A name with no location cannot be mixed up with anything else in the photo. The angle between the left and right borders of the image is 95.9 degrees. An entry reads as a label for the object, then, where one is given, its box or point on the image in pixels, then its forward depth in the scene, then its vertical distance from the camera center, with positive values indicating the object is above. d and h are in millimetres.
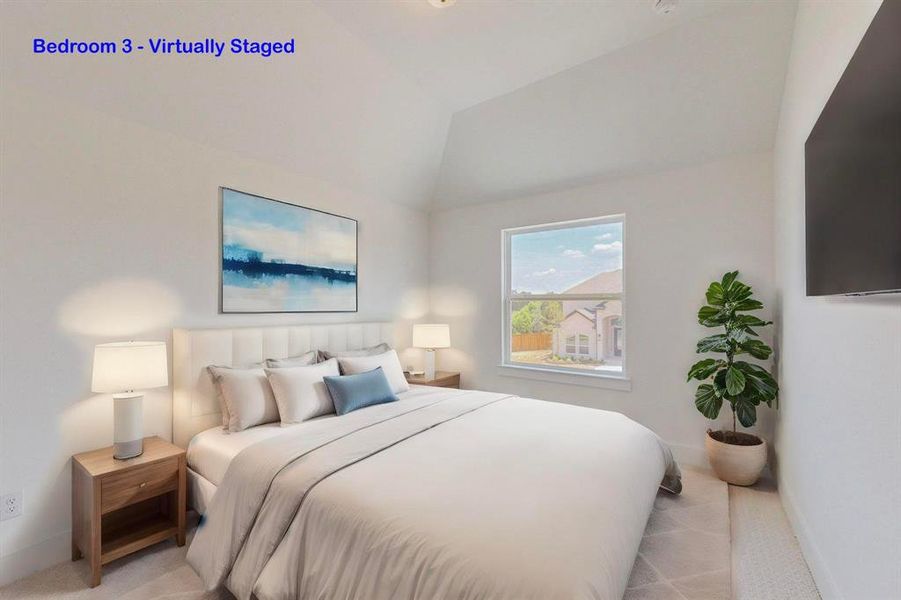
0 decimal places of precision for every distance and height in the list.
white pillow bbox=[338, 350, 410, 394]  3061 -465
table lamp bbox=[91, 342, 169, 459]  2062 -367
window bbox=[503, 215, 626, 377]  3787 +82
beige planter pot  2770 -1085
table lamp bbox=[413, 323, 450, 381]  4172 -343
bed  1251 -742
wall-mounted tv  954 +384
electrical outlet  1966 -970
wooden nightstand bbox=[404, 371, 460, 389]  4086 -756
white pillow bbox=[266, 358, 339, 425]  2525 -557
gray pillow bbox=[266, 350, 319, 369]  2799 -394
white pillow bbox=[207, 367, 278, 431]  2447 -557
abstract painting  2934 +394
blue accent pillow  2689 -578
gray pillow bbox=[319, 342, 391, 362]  3246 -389
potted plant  2756 -518
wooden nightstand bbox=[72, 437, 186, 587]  1944 -980
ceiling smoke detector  2334 +1731
